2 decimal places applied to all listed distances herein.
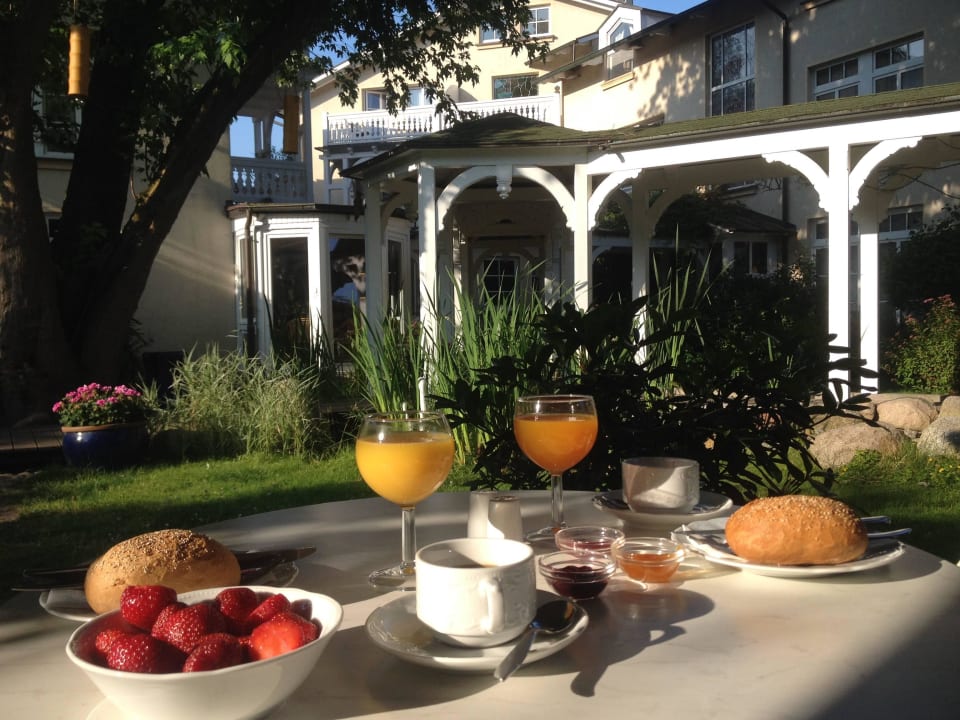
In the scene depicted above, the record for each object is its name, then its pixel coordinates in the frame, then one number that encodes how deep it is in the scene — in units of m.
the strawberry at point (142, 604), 0.98
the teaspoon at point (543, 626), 0.92
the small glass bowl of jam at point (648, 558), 1.31
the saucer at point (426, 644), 0.97
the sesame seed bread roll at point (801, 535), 1.33
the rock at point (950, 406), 6.95
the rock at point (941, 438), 6.04
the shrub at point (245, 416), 6.96
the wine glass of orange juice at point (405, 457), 1.41
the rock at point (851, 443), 6.13
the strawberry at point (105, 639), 0.91
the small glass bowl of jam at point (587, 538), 1.42
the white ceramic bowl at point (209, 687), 0.82
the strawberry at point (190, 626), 0.91
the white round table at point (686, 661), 0.92
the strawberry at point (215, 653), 0.84
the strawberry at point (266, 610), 1.00
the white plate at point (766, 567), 1.32
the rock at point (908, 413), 6.85
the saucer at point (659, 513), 1.63
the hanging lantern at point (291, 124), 9.49
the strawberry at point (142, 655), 0.86
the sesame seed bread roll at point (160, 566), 1.16
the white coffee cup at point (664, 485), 1.64
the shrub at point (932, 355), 8.08
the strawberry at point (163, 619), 0.94
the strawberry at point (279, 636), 0.90
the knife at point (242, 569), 1.25
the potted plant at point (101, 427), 6.47
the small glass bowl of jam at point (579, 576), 1.24
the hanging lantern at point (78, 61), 6.65
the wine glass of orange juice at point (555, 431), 1.62
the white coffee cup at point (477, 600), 0.99
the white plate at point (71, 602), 1.18
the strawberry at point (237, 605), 1.00
